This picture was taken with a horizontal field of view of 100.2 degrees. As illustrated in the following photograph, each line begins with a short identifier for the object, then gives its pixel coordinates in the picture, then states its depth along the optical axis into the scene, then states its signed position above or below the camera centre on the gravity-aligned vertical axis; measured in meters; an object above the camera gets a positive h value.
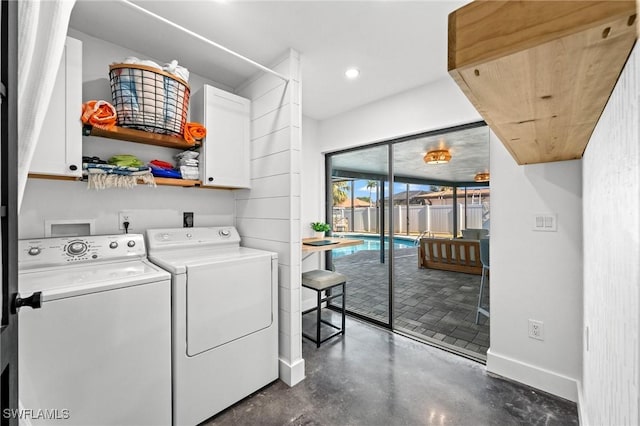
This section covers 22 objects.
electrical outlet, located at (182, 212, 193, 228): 2.33 -0.06
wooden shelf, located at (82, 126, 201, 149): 1.73 +0.54
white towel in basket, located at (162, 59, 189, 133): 1.82 +0.80
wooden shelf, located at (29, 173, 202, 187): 1.61 +0.23
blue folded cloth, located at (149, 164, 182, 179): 1.96 +0.31
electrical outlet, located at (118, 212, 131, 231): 1.98 -0.03
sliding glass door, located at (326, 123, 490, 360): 2.96 -0.14
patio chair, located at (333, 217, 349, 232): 3.76 -0.17
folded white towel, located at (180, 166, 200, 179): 2.08 +0.32
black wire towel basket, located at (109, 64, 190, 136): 1.69 +0.77
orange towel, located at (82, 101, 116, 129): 1.62 +0.61
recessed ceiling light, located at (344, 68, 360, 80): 2.37 +1.26
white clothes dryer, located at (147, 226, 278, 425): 1.58 -0.71
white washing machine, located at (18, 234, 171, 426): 1.17 -0.61
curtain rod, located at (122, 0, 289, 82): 1.34 +1.03
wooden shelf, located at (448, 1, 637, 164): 0.48 +0.34
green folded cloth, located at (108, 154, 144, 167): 1.82 +0.36
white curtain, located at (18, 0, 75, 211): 0.74 +0.41
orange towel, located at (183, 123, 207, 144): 2.00 +0.62
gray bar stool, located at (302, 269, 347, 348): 2.58 -0.70
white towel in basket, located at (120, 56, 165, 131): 1.70 +0.77
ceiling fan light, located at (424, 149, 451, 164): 3.52 +0.75
